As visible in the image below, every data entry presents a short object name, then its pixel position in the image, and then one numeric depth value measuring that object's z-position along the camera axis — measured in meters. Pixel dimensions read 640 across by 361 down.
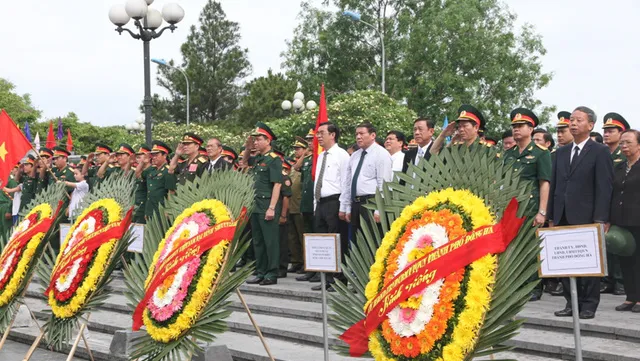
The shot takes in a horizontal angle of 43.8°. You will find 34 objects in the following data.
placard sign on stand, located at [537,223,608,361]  3.74
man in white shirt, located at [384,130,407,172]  9.63
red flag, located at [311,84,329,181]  10.01
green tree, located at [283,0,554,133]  37.81
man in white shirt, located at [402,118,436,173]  7.80
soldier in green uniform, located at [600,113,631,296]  7.77
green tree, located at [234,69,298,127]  52.25
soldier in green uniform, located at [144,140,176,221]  11.00
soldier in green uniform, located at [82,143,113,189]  13.30
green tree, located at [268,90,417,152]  25.09
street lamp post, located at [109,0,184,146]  12.94
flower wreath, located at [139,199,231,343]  5.11
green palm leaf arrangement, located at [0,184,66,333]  7.18
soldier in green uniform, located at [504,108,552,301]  7.30
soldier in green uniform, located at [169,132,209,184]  10.41
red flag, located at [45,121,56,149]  20.20
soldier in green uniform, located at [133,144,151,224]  11.66
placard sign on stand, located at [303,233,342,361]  5.14
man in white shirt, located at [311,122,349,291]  8.94
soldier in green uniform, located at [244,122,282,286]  9.56
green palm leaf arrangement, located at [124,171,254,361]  5.05
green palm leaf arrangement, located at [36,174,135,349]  6.19
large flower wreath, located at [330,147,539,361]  3.61
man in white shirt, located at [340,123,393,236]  8.41
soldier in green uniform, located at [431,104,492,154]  5.16
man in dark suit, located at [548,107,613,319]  6.61
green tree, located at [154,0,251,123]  56.84
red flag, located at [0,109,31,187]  9.49
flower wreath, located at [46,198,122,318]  6.20
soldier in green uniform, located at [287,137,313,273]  11.19
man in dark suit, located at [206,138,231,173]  9.77
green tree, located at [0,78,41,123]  64.25
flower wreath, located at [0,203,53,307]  7.30
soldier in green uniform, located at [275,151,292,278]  10.26
